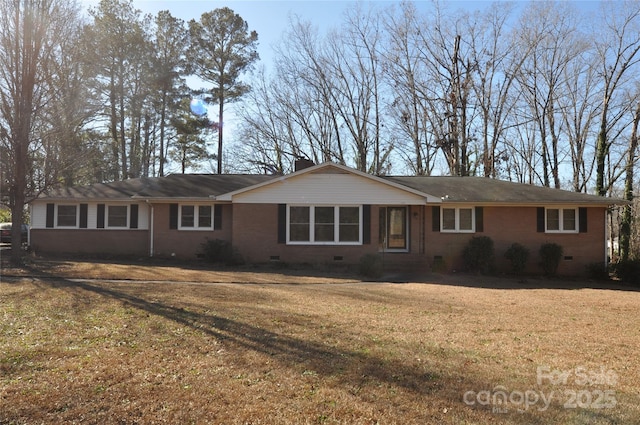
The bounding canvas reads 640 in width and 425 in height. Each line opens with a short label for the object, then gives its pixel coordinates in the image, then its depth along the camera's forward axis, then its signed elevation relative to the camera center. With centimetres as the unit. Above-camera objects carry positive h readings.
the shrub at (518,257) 1583 -105
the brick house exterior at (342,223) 1625 +20
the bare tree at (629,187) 2186 +249
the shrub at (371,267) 1432 -136
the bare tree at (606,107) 2388 +749
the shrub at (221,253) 1595 -104
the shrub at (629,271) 1546 -155
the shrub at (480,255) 1593 -99
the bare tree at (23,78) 1300 +471
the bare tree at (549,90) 2638 +931
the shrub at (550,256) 1595 -100
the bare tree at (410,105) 2894 +889
